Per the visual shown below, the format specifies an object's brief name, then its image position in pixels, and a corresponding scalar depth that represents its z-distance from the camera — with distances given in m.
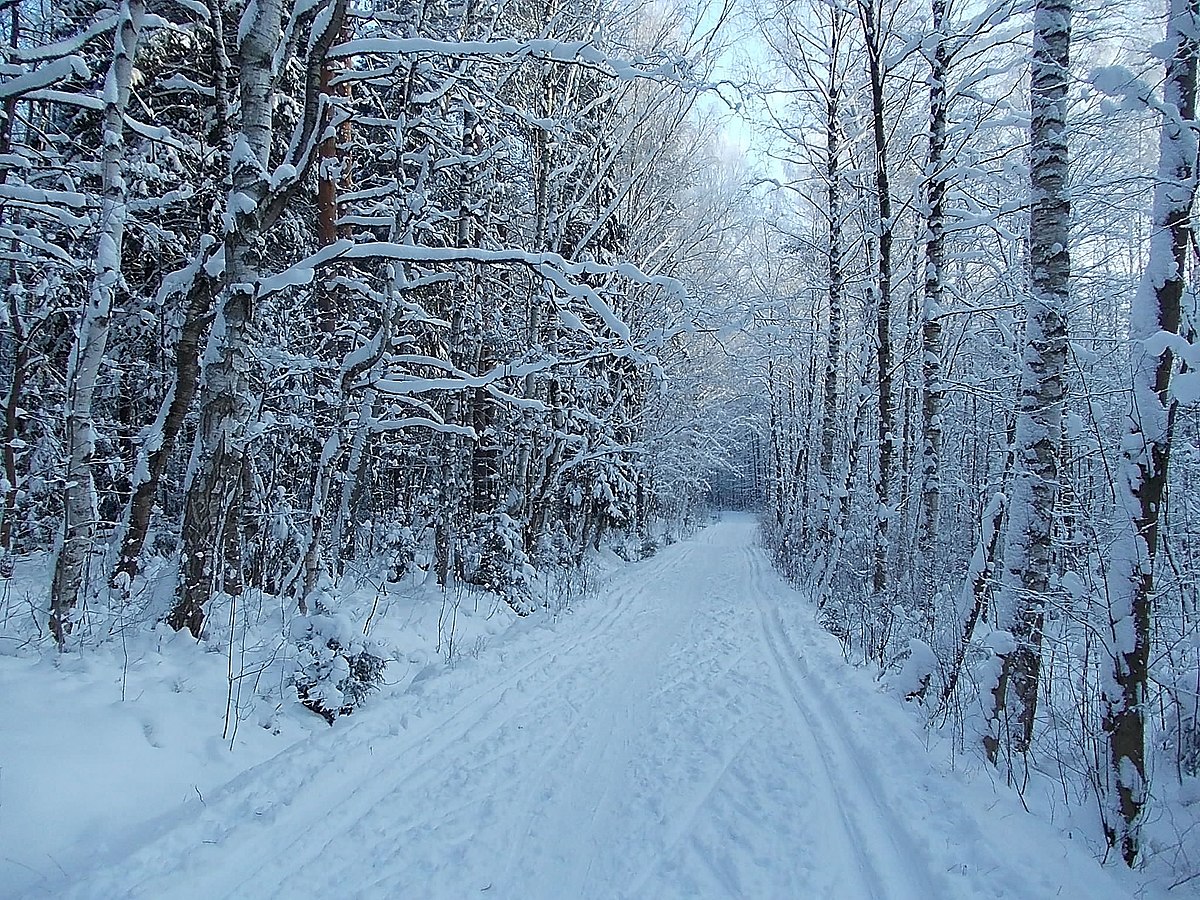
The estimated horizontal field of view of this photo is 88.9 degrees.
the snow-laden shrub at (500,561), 10.11
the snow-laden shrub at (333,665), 4.94
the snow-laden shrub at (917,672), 5.29
